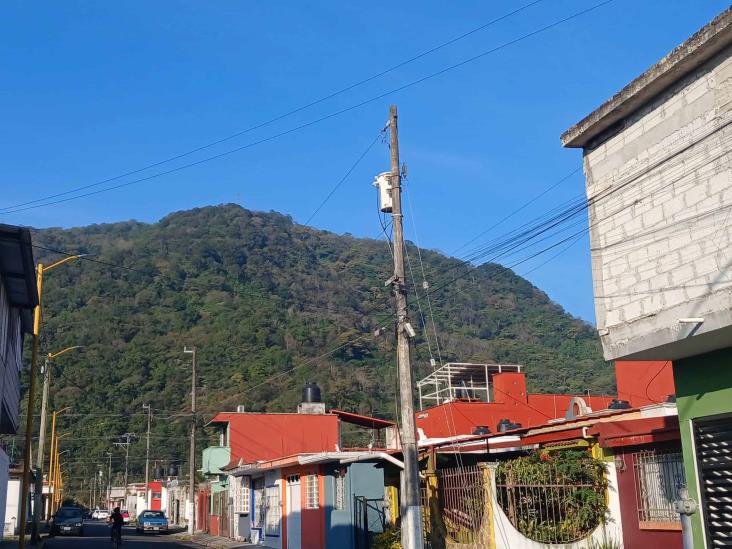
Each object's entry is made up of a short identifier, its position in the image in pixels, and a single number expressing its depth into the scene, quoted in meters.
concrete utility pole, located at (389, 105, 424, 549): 15.01
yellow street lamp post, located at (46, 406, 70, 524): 55.66
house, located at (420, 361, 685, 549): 13.81
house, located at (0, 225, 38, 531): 18.88
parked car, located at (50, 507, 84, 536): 44.57
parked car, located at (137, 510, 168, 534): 47.97
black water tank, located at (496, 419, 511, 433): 28.42
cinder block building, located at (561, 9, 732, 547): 9.75
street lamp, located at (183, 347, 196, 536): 42.03
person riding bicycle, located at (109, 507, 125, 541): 29.03
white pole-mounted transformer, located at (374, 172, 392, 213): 16.73
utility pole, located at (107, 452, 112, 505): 90.75
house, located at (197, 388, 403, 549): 23.48
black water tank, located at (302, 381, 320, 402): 45.59
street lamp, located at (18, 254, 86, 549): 22.21
